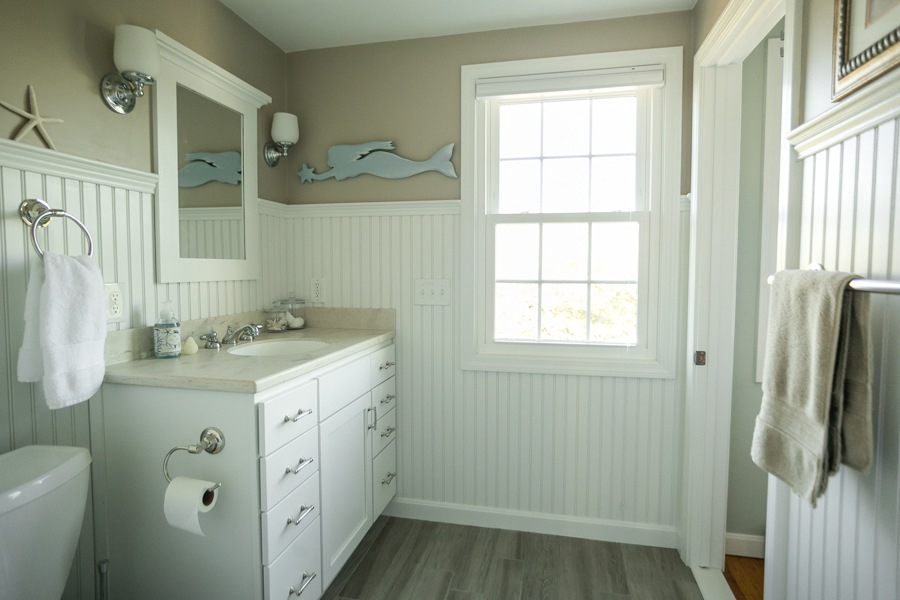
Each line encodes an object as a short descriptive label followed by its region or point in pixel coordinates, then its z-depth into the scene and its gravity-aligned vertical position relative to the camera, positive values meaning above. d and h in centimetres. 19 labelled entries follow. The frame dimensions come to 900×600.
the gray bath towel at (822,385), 89 -20
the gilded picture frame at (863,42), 85 +45
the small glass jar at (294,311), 238 -17
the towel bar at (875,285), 76 -1
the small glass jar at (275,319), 229 -20
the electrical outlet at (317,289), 251 -6
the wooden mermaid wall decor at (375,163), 233 +57
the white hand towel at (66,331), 124 -14
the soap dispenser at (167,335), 167 -20
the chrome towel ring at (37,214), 132 +17
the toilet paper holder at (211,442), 137 -47
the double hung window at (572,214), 216 +30
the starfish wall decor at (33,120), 131 +43
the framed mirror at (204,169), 177 +44
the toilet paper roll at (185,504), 128 -60
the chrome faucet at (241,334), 204 -24
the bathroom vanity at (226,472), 138 -59
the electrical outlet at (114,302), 156 -8
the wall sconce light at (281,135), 235 +69
